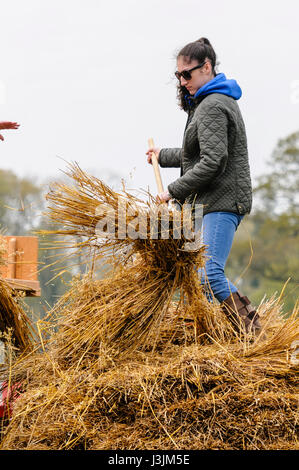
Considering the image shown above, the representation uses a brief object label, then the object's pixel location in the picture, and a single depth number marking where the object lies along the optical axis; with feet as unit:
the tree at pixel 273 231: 171.83
